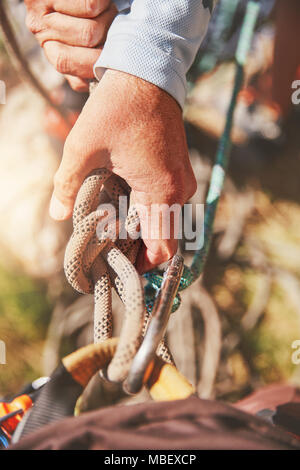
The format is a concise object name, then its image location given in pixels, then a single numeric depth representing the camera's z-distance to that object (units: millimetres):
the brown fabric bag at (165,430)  287
